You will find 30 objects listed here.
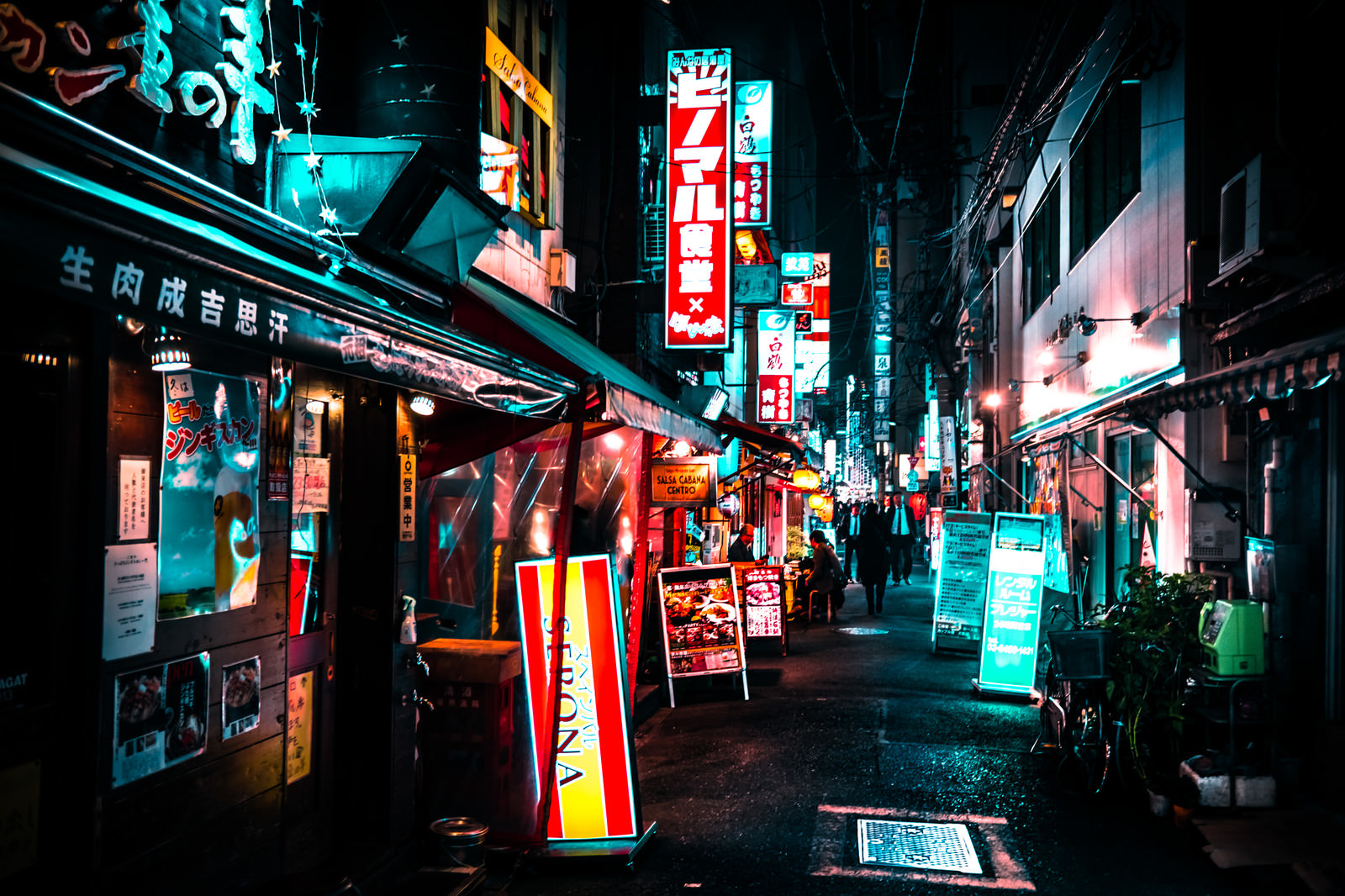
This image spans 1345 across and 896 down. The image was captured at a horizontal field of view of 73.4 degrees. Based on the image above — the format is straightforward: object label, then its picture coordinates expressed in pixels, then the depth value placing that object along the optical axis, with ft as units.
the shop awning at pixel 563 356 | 21.45
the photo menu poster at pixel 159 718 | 14.33
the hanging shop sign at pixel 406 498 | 21.35
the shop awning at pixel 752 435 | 45.44
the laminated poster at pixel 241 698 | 16.98
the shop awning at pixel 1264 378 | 18.89
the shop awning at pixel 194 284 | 8.27
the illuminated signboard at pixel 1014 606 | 40.32
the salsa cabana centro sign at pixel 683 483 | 46.34
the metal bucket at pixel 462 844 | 19.57
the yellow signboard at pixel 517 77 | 29.17
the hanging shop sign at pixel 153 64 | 12.80
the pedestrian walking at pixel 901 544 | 93.09
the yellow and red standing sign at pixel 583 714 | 21.08
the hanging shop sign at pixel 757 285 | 55.36
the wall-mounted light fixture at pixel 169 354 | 15.19
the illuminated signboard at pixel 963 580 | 50.93
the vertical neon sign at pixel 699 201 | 43.42
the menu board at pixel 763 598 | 49.75
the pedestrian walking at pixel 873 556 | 68.85
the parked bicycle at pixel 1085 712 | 26.53
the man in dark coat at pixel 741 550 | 59.41
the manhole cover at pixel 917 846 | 21.30
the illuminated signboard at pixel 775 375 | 80.38
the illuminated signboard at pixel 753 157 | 63.52
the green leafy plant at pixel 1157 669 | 25.77
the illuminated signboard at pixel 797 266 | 78.89
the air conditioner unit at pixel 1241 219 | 25.62
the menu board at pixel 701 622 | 39.88
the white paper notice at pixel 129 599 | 14.02
